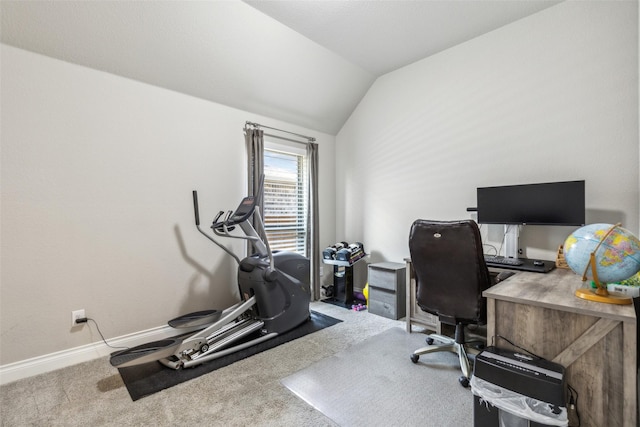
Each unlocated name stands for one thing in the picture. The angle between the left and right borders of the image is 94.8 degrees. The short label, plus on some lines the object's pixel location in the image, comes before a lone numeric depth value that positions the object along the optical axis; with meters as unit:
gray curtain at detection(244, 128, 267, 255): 3.33
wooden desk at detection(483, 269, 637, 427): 1.24
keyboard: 2.35
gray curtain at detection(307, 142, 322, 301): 3.93
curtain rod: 3.39
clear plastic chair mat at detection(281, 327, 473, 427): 1.69
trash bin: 1.23
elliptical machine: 2.33
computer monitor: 2.29
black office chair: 1.89
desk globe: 1.35
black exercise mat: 2.02
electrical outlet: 2.37
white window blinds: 3.70
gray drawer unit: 3.20
